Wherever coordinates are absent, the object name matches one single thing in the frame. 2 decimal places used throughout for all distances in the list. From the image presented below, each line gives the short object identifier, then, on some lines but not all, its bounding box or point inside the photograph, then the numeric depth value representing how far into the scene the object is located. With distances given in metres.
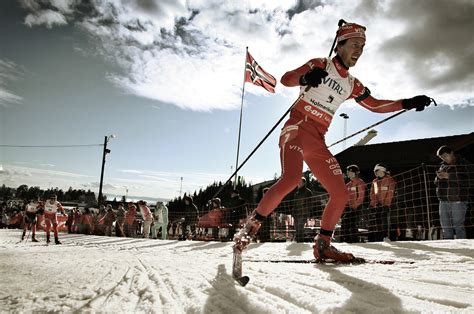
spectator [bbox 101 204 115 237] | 16.50
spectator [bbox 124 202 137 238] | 15.19
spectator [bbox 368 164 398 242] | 6.61
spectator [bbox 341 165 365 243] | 6.94
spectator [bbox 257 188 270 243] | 9.60
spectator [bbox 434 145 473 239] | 5.34
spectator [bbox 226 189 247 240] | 9.48
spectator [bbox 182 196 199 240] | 12.30
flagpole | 15.26
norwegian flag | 14.37
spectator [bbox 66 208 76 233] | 20.67
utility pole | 26.48
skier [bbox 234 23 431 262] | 2.67
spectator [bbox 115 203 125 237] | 15.54
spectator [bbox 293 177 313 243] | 7.80
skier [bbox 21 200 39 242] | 14.39
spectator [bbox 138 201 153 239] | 13.29
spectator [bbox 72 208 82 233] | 19.58
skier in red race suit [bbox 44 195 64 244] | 12.08
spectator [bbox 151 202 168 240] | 12.44
